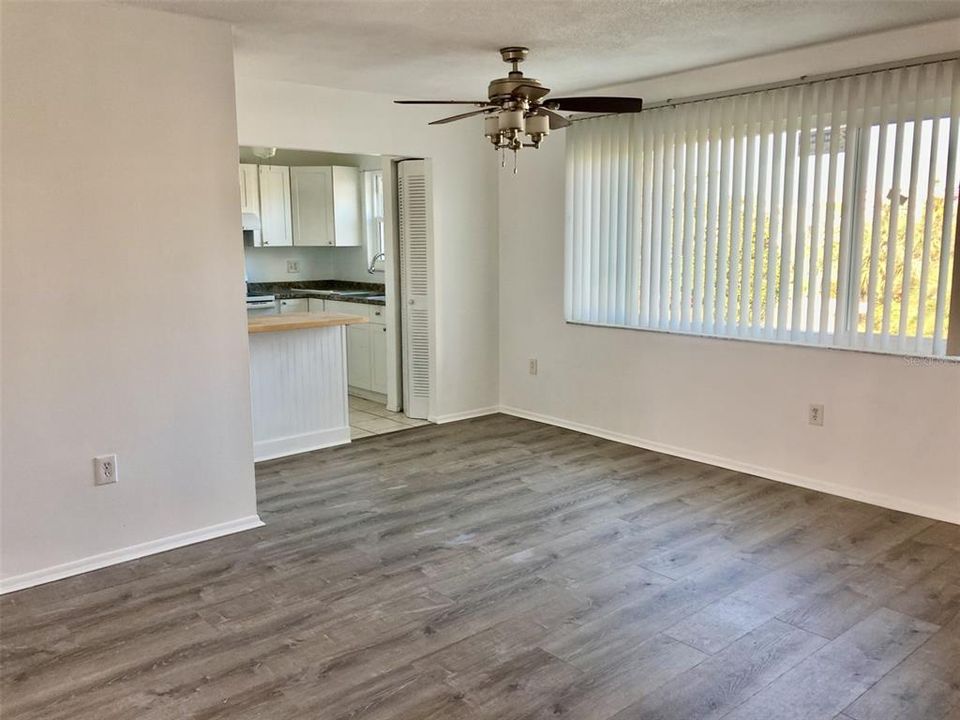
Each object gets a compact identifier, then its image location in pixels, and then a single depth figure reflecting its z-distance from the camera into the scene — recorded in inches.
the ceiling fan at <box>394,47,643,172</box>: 127.3
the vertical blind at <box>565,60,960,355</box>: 141.2
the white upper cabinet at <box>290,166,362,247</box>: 285.7
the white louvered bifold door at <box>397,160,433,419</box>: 217.6
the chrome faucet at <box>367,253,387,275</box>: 293.4
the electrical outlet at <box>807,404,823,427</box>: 160.9
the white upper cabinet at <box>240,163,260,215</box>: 273.7
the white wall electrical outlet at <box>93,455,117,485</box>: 126.0
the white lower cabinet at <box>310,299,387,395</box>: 246.1
